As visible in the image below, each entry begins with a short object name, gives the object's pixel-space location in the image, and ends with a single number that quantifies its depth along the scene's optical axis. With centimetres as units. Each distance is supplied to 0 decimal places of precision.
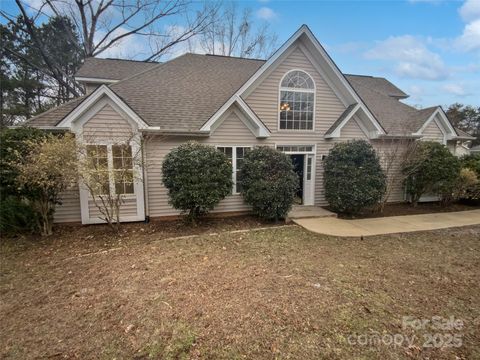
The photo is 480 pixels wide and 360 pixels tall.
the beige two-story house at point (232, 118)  738
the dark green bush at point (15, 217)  629
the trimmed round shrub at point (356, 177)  816
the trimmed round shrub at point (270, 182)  753
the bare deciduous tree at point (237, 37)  1975
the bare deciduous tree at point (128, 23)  1605
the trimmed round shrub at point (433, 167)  938
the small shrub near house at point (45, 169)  561
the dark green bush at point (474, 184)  1010
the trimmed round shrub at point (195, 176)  692
